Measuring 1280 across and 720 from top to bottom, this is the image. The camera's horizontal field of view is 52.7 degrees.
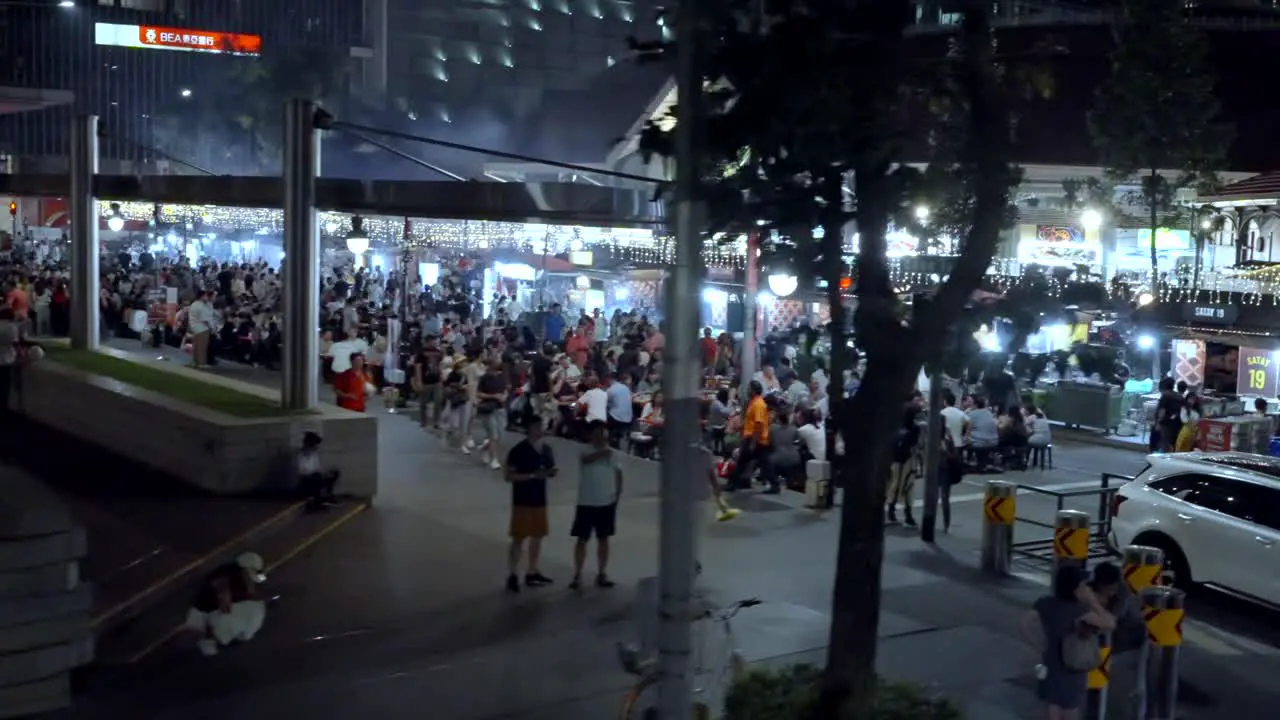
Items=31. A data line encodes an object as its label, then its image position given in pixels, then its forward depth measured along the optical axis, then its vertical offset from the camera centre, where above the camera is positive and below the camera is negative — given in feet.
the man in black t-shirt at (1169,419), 69.31 -5.90
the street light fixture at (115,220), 85.12 +4.51
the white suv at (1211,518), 39.52 -6.69
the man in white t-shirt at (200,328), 70.79 -2.16
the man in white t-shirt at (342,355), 53.93 -2.63
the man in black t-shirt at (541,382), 66.23 -4.49
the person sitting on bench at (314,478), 43.34 -6.38
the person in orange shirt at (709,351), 76.54 -3.04
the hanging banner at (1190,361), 84.48 -3.41
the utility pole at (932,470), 45.80 -5.97
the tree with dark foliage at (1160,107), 83.35 +13.17
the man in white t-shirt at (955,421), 57.25 -5.20
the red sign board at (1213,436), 64.39 -6.33
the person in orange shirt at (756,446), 52.95 -6.00
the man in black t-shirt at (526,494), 36.68 -5.67
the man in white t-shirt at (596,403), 58.44 -4.81
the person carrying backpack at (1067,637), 25.11 -6.46
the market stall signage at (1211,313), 77.25 -0.20
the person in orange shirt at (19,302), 66.90 -0.89
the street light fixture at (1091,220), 94.02 +6.57
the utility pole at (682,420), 20.20 -1.91
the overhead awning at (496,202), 44.52 +3.29
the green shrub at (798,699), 22.48 -7.06
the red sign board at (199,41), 217.97 +42.39
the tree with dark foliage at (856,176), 21.45 +2.19
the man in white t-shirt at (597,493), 36.99 -5.61
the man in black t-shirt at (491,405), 55.72 -4.78
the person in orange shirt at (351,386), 53.78 -3.91
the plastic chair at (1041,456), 68.49 -7.97
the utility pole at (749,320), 53.78 -0.84
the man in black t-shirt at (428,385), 63.41 -4.56
